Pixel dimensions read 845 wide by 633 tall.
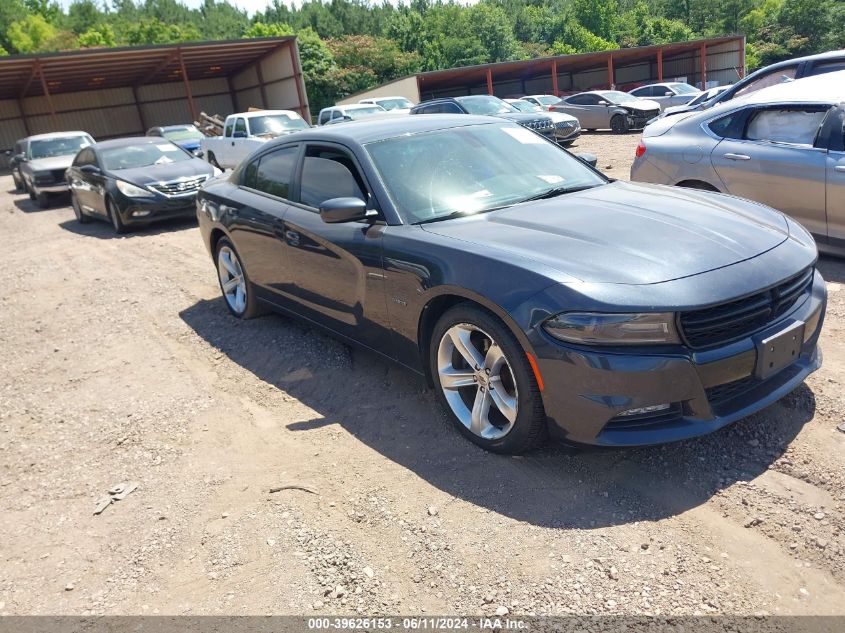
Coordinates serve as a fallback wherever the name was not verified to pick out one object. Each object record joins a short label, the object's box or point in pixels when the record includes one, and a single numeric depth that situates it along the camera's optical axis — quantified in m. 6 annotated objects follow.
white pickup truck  16.44
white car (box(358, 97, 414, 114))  26.34
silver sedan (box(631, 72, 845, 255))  5.48
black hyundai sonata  10.52
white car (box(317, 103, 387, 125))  22.49
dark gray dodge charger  2.81
